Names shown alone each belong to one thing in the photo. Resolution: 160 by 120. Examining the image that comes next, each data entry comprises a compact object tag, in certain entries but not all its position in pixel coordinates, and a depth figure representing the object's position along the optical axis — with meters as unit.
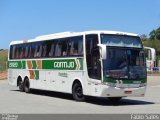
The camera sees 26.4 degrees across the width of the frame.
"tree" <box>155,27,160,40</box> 88.61
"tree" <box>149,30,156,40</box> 89.70
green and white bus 13.80
